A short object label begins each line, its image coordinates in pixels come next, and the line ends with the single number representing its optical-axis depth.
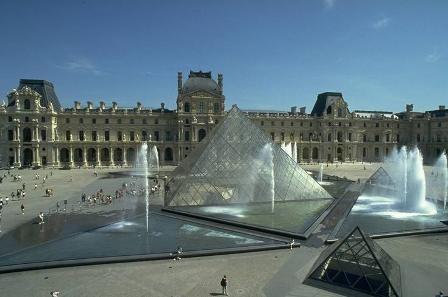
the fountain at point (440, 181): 28.42
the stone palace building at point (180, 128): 56.06
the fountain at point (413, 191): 23.97
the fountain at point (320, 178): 39.72
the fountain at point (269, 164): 25.44
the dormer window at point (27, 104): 55.94
